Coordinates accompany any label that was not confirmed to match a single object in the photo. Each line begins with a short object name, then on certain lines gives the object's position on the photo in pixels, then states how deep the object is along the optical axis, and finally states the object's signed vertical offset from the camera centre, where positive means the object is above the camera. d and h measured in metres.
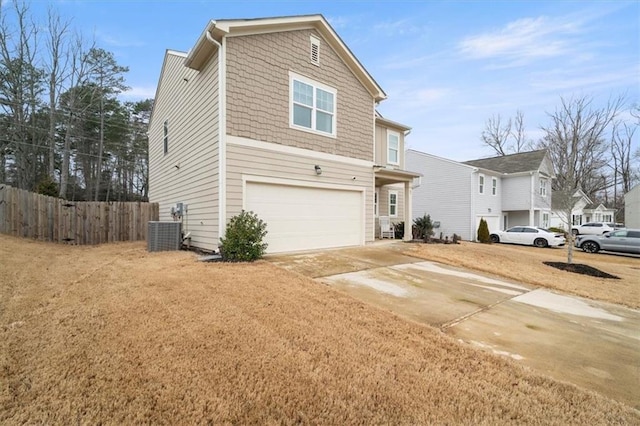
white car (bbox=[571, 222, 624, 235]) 25.22 -1.06
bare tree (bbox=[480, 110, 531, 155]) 34.38 +10.00
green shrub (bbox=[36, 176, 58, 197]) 12.72 +1.01
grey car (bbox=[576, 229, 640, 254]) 15.71 -1.43
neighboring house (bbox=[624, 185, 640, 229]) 25.36 +0.82
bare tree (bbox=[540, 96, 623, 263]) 10.05 +3.12
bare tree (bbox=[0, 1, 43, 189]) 16.81 +7.68
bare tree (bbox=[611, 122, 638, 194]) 36.95 +7.66
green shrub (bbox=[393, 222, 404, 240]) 14.16 -0.81
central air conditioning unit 8.38 -0.71
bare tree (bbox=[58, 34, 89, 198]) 18.63 +8.16
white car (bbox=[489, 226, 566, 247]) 17.98 -1.39
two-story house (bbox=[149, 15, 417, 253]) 7.40 +2.42
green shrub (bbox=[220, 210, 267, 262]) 6.70 -0.65
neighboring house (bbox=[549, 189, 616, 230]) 29.62 +0.36
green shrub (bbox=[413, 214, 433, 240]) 14.21 -0.62
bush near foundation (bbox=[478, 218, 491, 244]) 19.39 -1.19
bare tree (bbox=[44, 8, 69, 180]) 17.77 +9.42
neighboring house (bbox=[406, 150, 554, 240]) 20.55 +1.82
